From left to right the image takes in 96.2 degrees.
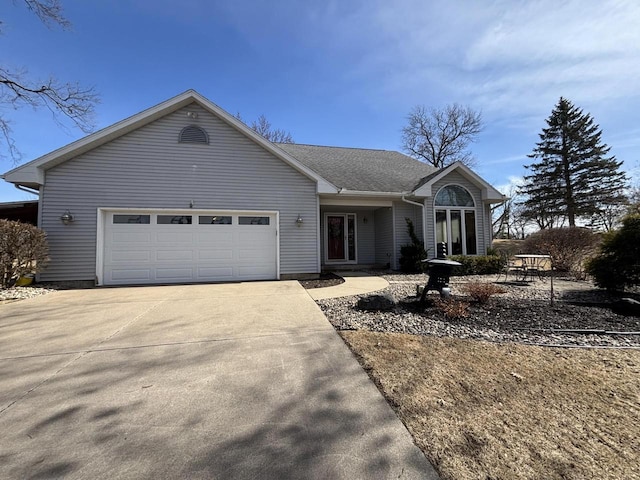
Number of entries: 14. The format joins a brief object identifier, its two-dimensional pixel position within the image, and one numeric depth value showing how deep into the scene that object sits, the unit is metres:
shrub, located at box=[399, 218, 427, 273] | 10.68
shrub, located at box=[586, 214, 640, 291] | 6.53
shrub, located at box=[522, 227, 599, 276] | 10.69
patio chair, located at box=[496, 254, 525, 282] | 10.33
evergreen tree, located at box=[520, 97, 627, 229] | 27.33
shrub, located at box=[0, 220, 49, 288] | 6.80
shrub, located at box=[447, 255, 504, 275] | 10.68
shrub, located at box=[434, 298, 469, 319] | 4.78
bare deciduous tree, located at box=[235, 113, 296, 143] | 25.22
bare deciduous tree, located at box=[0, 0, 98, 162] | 10.45
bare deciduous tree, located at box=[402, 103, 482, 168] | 27.05
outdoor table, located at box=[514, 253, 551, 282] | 9.20
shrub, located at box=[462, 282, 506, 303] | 5.54
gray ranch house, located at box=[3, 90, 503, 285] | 8.30
